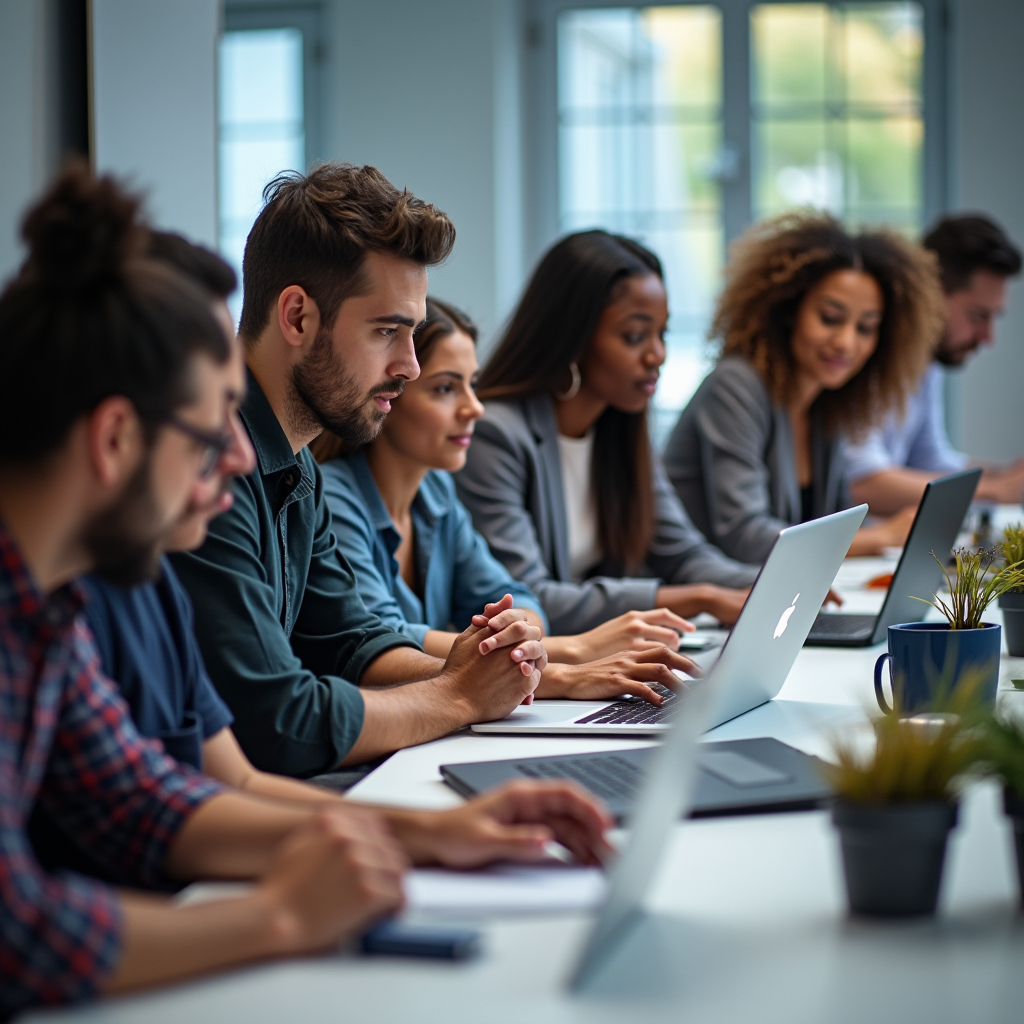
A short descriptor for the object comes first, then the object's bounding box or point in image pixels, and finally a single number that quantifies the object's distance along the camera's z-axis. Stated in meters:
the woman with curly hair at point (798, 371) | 3.29
